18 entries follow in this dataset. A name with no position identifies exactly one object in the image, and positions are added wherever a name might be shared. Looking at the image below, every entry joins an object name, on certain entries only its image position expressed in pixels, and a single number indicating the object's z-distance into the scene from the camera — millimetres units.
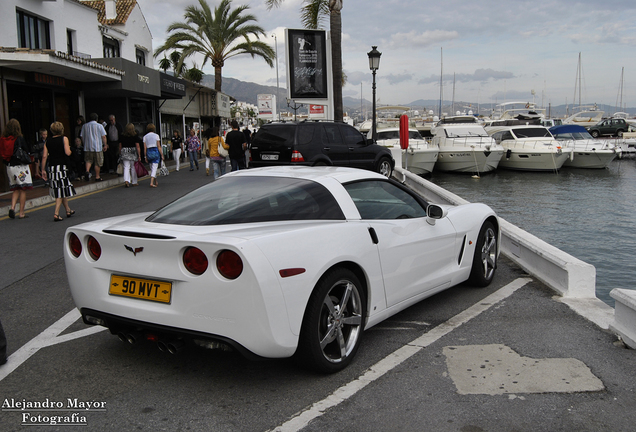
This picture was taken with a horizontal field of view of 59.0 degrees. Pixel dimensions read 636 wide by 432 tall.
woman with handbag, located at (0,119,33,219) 10289
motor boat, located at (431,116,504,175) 27000
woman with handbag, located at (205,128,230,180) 15641
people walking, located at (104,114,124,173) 18594
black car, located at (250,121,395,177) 13930
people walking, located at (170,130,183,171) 23312
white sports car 3303
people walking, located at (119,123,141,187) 15805
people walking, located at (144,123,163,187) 16344
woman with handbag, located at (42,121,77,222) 10102
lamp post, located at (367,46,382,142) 22438
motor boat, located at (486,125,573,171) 27953
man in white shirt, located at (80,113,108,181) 15422
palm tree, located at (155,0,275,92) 33281
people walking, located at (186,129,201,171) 23219
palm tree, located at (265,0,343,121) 23984
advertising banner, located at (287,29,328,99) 25859
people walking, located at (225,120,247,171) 14438
